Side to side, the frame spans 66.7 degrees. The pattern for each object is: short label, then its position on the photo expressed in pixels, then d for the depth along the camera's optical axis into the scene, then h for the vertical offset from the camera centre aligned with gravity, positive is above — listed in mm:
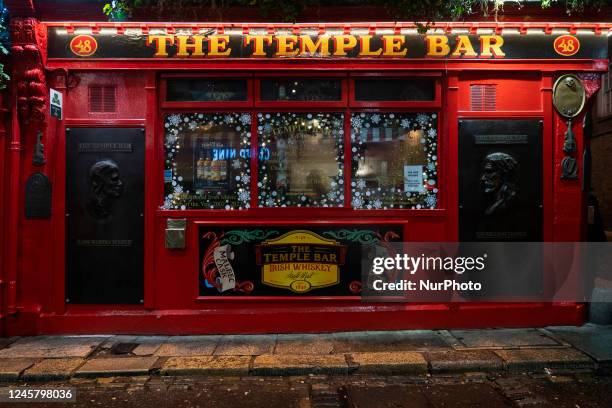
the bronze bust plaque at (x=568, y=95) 6504 +1541
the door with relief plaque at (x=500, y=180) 6543 +352
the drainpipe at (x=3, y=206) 6254 -25
